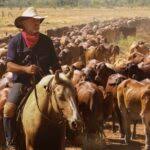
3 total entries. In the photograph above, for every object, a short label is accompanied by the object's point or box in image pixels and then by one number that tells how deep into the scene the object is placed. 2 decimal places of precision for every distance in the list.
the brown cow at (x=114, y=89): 12.48
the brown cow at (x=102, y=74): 14.05
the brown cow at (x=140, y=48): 24.77
